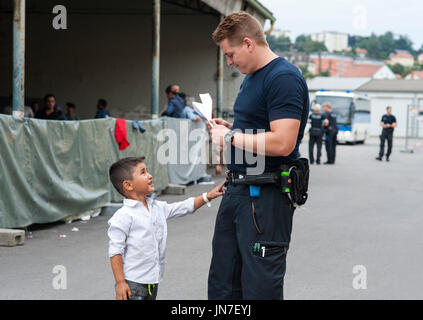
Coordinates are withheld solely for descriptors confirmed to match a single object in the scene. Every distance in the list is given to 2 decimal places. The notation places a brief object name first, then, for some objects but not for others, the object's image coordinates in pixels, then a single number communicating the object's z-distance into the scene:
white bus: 38.09
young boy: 3.94
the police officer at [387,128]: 24.89
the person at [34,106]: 16.73
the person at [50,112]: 13.05
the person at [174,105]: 14.66
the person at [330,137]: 22.81
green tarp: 8.03
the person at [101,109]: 17.25
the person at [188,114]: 15.37
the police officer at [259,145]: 3.36
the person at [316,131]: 22.48
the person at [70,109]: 17.30
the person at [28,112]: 13.39
